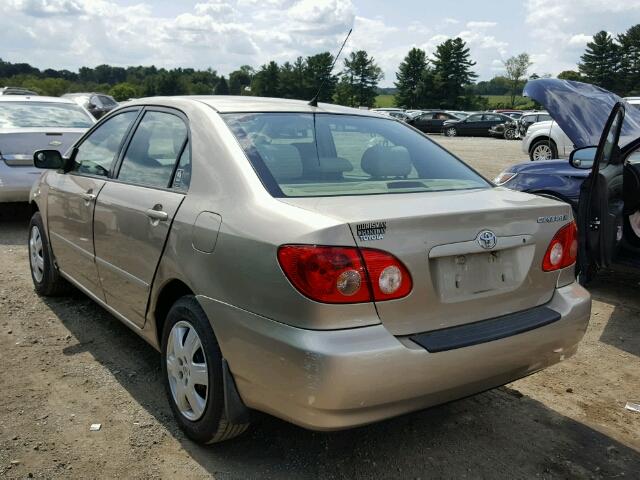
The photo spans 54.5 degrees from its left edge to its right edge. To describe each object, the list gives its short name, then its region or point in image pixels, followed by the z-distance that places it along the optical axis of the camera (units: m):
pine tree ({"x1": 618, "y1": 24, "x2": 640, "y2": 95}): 75.12
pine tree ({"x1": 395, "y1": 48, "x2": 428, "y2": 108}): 82.00
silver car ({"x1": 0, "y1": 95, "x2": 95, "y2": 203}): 7.37
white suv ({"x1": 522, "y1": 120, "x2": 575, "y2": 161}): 14.17
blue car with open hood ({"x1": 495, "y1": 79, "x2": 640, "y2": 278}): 4.25
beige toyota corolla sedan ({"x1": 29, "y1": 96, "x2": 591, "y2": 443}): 2.28
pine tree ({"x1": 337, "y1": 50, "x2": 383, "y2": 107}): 74.12
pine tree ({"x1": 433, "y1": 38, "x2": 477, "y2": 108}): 79.38
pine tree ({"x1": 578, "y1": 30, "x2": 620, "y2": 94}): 76.31
